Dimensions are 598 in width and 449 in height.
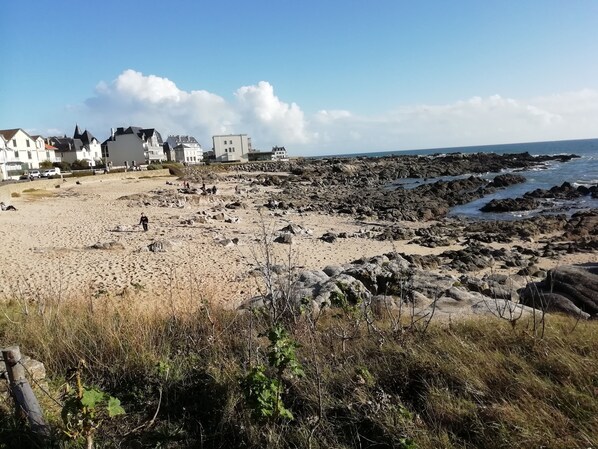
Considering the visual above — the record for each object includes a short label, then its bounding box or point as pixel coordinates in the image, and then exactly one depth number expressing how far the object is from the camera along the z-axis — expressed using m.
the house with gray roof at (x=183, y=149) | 97.81
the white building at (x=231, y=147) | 110.69
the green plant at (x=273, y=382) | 3.05
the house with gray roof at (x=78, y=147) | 80.06
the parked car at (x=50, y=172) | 50.85
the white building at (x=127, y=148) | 81.69
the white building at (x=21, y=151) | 57.98
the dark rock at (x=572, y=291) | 8.24
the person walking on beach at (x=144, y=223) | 20.44
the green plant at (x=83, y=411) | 2.80
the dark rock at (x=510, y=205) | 28.73
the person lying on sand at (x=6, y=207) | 25.78
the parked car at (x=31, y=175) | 48.35
